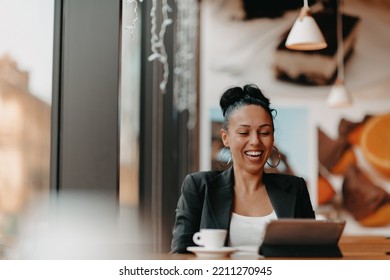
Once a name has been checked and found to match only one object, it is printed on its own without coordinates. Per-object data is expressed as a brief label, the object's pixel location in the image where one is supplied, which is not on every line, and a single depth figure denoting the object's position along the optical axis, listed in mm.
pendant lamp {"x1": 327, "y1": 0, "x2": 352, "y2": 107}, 6001
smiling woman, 2839
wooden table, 2578
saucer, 2491
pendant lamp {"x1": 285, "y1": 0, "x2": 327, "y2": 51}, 3880
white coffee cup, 2525
